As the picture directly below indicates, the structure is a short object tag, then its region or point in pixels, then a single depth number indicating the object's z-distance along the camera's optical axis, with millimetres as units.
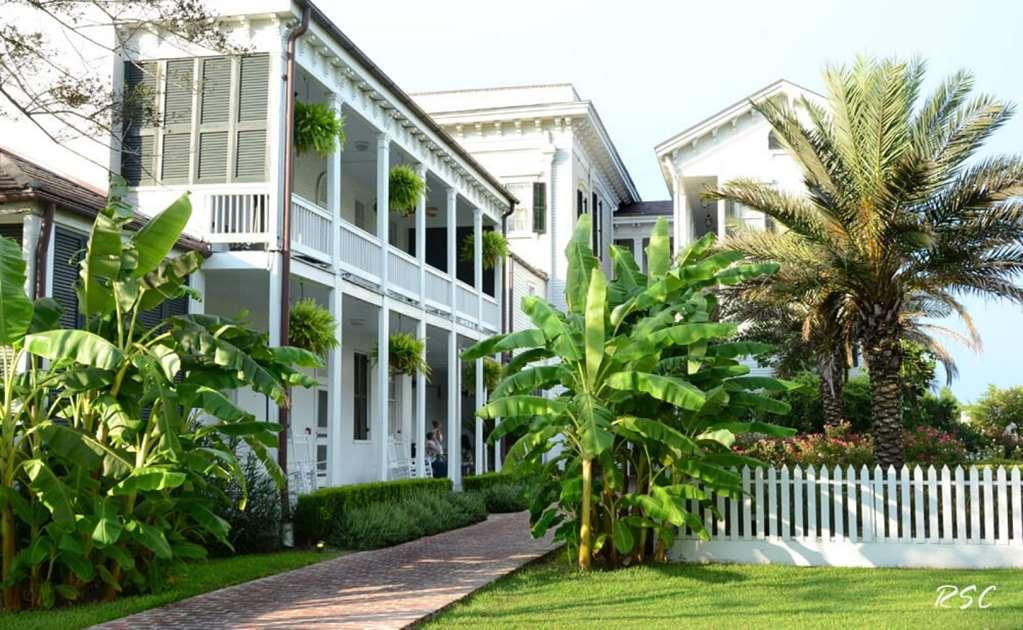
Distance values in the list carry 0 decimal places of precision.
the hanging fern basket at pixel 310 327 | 15617
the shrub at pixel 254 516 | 14086
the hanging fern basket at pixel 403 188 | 19719
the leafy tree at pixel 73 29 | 10742
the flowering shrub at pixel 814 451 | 19609
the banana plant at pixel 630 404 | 11703
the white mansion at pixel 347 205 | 15555
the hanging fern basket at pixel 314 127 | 15891
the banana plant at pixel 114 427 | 9258
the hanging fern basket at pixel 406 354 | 19828
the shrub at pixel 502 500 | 23078
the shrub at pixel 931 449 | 20781
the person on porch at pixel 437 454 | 24219
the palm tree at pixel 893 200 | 14844
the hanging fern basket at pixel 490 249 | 25547
